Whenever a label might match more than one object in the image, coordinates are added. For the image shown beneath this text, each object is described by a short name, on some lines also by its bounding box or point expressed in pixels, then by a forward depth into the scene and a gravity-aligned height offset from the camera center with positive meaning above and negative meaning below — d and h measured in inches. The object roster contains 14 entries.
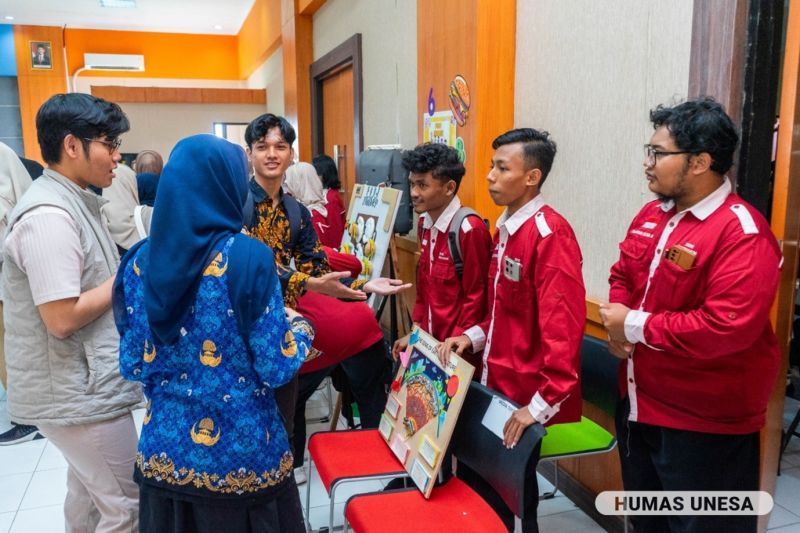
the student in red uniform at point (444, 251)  88.8 -11.0
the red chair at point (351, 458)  78.4 -38.0
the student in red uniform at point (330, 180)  179.4 -0.6
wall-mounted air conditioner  418.6 +81.0
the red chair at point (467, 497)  66.9 -38.5
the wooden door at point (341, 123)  224.1 +21.3
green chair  82.3 -37.1
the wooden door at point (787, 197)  72.6 -2.6
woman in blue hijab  48.2 -14.7
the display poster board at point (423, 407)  72.9 -29.7
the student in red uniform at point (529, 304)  68.0 -15.1
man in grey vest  60.2 -13.4
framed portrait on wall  411.8 +84.2
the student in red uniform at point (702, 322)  55.9 -13.9
